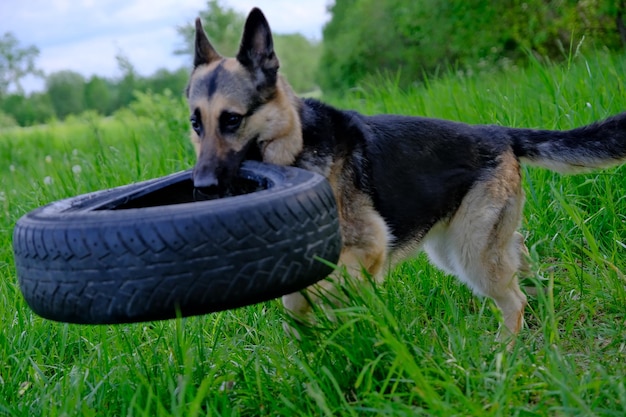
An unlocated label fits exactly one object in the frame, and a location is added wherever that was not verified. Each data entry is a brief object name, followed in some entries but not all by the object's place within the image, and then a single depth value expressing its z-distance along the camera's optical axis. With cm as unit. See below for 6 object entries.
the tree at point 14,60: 4034
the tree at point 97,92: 5670
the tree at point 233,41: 5480
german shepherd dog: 343
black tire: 238
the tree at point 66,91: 5422
